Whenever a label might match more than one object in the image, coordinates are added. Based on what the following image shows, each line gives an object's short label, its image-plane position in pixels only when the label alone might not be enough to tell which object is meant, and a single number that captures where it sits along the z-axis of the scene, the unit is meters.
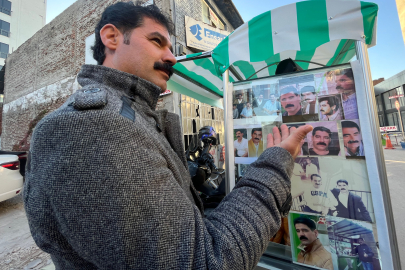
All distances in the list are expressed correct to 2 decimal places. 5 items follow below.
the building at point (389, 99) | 18.70
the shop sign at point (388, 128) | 14.89
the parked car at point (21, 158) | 4.03
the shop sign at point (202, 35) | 6.04
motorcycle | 2.64
